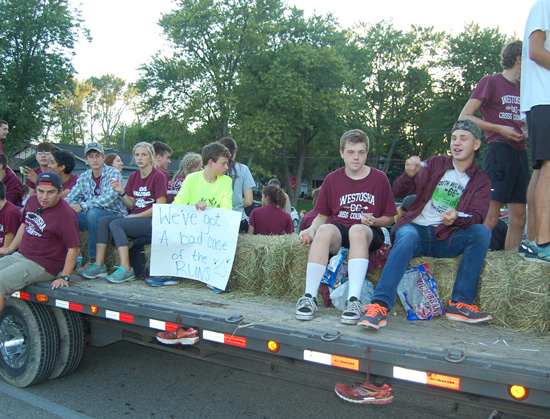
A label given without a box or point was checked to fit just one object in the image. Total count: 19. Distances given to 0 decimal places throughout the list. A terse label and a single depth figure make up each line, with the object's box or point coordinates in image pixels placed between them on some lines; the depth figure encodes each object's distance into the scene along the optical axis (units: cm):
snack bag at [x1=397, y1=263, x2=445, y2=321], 329
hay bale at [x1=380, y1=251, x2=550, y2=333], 298
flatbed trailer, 220
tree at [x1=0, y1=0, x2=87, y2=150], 2642
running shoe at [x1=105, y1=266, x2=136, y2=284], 470
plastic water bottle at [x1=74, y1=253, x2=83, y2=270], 547
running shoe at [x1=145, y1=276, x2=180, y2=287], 459
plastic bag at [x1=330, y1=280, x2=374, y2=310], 352
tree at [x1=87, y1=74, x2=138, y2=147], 6116
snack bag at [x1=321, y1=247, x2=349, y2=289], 365
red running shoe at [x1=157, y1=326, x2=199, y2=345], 322
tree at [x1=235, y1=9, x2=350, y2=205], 3431
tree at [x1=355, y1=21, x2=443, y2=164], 4441
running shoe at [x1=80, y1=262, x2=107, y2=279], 482
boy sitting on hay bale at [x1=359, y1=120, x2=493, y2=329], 317
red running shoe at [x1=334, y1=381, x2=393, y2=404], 251
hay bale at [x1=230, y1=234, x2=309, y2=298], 400
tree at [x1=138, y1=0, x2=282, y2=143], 3440
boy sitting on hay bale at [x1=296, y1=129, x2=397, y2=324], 346
